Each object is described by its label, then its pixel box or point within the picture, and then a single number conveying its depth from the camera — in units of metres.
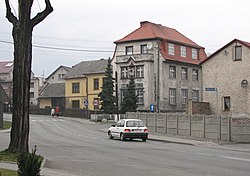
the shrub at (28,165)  11.10
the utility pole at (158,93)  60.34
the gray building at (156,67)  67.25
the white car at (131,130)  33.72
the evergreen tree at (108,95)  65.22
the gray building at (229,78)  47.19
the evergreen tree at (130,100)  62.66
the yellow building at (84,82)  82.44
